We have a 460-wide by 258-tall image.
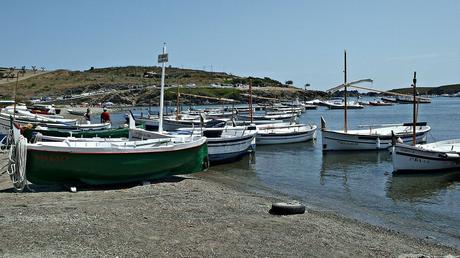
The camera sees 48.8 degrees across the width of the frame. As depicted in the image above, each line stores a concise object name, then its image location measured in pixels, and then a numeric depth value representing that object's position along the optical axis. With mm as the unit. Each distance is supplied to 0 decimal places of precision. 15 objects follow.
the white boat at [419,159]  23719
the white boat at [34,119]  32131
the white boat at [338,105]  120419
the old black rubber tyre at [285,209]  13555
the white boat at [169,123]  40531
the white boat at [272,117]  52425
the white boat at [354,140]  33219
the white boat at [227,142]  25266
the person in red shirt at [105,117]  34625
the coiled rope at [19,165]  14258
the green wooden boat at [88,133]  26016
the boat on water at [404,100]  146538
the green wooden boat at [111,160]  14727
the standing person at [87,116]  39250
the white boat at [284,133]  37438
